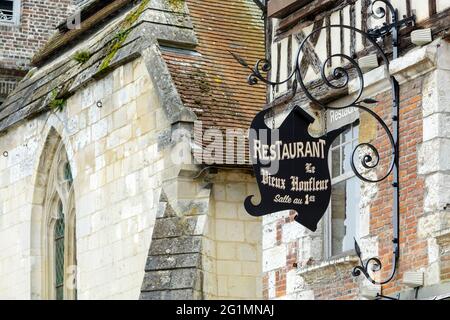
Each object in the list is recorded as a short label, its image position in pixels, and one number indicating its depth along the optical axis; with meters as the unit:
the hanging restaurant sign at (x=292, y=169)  15.05
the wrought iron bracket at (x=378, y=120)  14.82
